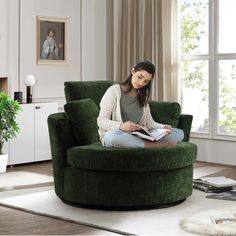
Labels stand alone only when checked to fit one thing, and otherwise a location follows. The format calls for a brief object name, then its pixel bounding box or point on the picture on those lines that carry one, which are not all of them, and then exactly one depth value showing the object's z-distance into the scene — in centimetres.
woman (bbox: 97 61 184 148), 404
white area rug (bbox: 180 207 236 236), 336
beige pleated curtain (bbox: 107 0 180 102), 674
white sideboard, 618
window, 639
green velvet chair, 392
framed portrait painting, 669
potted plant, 568
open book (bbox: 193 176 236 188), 463
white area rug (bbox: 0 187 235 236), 354
